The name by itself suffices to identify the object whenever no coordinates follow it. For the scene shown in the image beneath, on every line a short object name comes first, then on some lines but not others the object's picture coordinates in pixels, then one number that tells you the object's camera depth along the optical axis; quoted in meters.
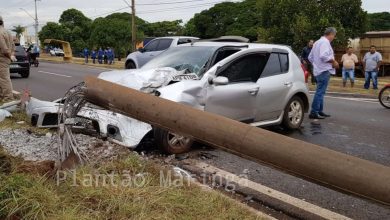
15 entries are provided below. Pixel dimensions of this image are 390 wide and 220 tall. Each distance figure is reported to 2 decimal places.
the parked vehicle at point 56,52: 73.19
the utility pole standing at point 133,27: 38.09
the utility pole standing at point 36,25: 77.26
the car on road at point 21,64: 18.70
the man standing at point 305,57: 16.80
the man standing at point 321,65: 9.11
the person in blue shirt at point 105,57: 37.91
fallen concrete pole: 2.42
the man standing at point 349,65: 17.48
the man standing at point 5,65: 9.34
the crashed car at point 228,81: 6.21
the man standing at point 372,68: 17.19
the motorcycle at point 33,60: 27.98
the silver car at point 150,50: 17.25
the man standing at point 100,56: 39.49
